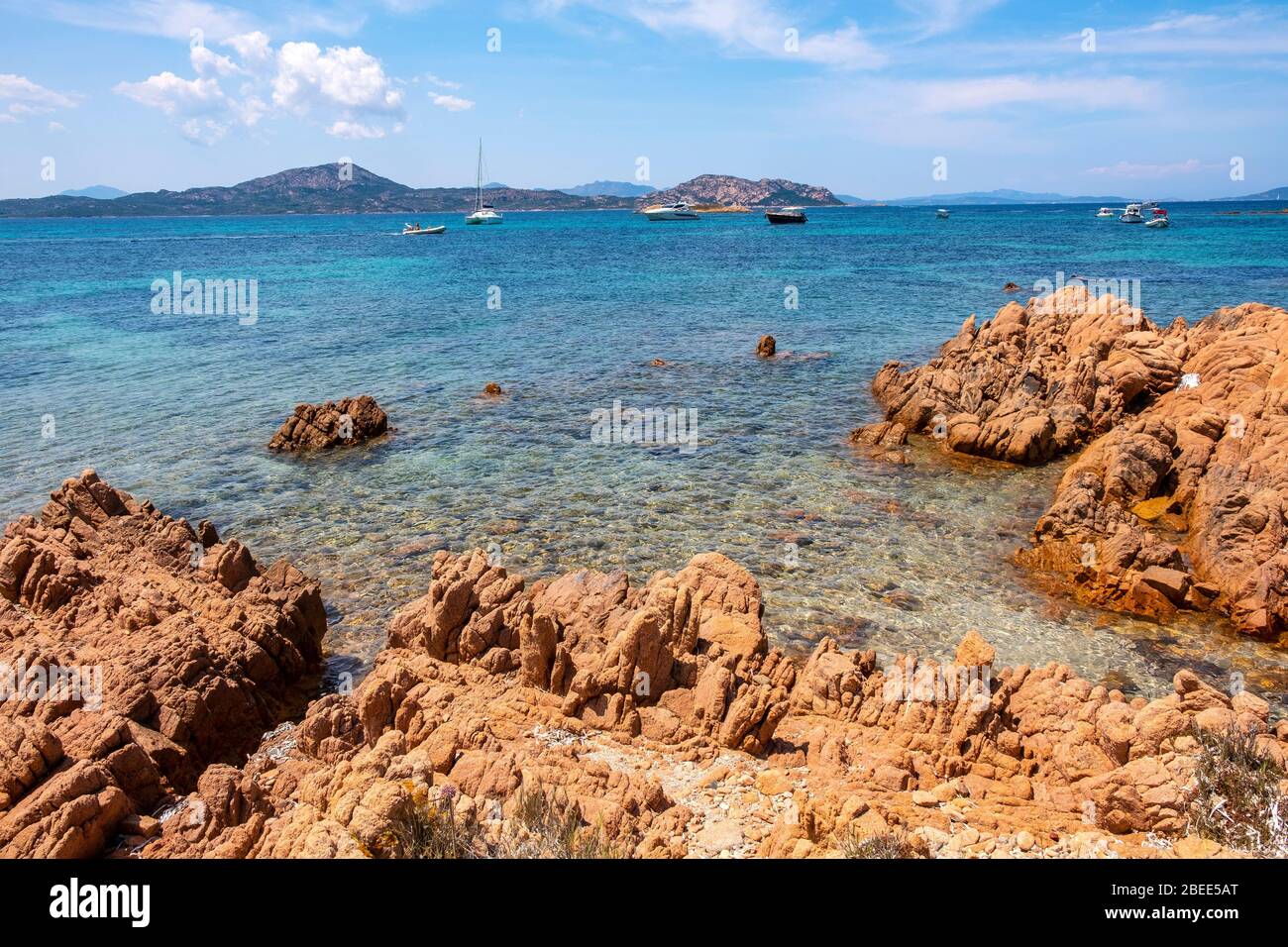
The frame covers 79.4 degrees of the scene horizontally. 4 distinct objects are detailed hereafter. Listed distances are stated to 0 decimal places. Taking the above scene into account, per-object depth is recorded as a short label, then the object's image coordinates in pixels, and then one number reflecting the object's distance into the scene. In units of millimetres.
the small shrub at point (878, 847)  6926
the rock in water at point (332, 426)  25031
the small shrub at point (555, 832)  6945
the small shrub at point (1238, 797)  7195
